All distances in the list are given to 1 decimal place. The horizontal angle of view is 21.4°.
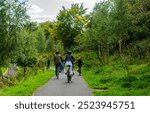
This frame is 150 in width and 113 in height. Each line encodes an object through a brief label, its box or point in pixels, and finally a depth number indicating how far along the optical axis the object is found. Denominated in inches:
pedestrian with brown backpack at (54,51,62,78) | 1089.8
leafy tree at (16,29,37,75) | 1197.7
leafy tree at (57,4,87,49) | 3415.4
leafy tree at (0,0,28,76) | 1152.7
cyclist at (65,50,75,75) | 966.2
